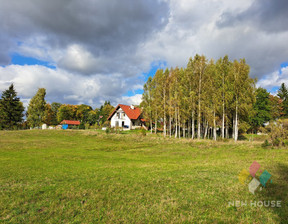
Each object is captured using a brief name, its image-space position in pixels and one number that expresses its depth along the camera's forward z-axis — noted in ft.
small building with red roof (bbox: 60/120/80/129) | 259.70
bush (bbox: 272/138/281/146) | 61.28
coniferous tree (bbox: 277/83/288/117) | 188.24
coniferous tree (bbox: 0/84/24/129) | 179.01
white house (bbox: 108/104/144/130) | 167.84
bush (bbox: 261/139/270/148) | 61.41
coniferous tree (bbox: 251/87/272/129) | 151.12
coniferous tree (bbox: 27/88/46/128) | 196.75
